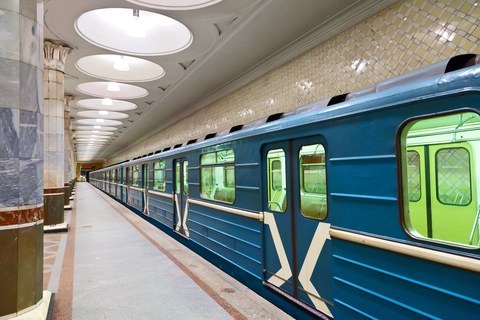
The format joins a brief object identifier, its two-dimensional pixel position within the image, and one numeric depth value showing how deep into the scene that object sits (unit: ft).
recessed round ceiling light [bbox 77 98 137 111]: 42.37
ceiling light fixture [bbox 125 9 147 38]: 21.89
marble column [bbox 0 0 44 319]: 8.86
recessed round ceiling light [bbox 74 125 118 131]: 66.70
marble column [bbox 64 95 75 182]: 40.91
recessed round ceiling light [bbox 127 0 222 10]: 16.47
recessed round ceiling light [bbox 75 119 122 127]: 57.95
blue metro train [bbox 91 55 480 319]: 6.73
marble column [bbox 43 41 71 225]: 27.07
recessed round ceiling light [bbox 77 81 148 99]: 34.86
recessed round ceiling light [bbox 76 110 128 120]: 50.18
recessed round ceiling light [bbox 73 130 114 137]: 75.41
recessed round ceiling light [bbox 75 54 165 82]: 28.25
